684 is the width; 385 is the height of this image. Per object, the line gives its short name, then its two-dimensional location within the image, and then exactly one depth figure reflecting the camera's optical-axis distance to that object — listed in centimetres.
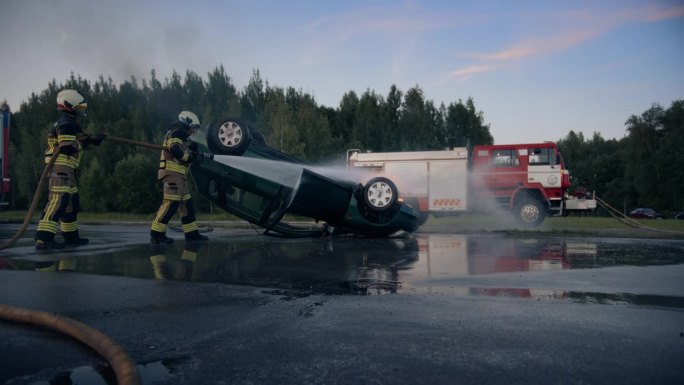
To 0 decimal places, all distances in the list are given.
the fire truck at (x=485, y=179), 1636
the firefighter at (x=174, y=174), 890
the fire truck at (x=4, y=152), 1347
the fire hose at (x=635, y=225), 1282
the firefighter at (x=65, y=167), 795
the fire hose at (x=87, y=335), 256
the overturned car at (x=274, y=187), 891
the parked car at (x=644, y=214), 4681
